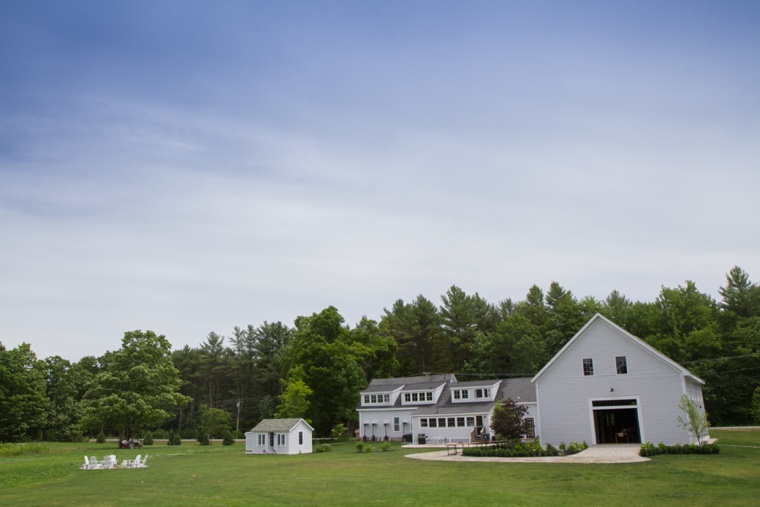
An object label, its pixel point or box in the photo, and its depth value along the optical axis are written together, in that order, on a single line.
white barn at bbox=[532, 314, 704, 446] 31.33
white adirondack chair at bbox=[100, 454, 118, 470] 29.72
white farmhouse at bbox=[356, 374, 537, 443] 47.41
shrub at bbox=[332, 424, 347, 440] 58.34
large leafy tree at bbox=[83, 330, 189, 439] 51.22
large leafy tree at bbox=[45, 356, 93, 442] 75.62
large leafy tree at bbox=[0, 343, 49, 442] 66.44
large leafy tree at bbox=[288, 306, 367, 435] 60.84
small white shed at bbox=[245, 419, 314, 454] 44.12
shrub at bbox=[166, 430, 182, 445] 63.38
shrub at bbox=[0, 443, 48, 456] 45.50
